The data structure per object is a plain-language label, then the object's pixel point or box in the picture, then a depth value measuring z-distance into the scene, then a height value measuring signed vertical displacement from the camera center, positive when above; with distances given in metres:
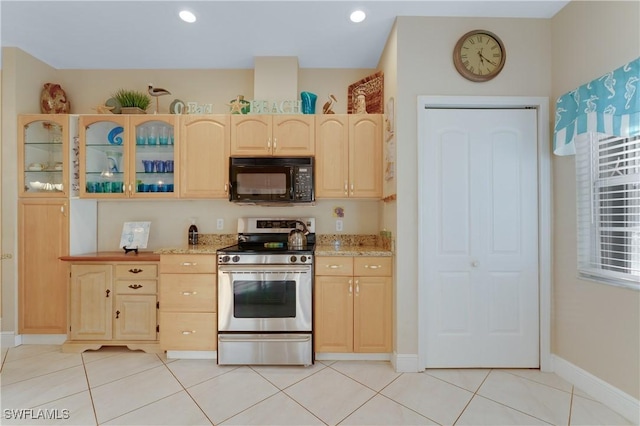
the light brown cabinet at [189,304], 2.47 -0.78
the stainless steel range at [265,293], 2.42 -0.67
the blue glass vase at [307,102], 2.86 +1.10
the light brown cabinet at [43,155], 2.79 +0.58
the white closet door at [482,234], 2.31 -0.18
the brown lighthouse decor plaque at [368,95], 2.80 +1.18
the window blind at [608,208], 1.77 +0.02
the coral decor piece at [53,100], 2.94 +1.18
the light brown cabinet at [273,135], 2.74 +0.74
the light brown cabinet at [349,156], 2.72 +0.54
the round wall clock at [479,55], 2.30 +1.25
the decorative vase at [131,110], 2.85 +1.02
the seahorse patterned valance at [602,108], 1.65 +0.65
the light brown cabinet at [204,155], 2.77 +0.56
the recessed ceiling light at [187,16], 2.30 +1.60
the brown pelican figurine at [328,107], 2.87 +1.05
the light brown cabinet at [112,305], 2.62 -0.83
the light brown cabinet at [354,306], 2.45 -0.79
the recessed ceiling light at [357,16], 2.28 +1.57
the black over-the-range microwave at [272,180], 2.69 +0.31
